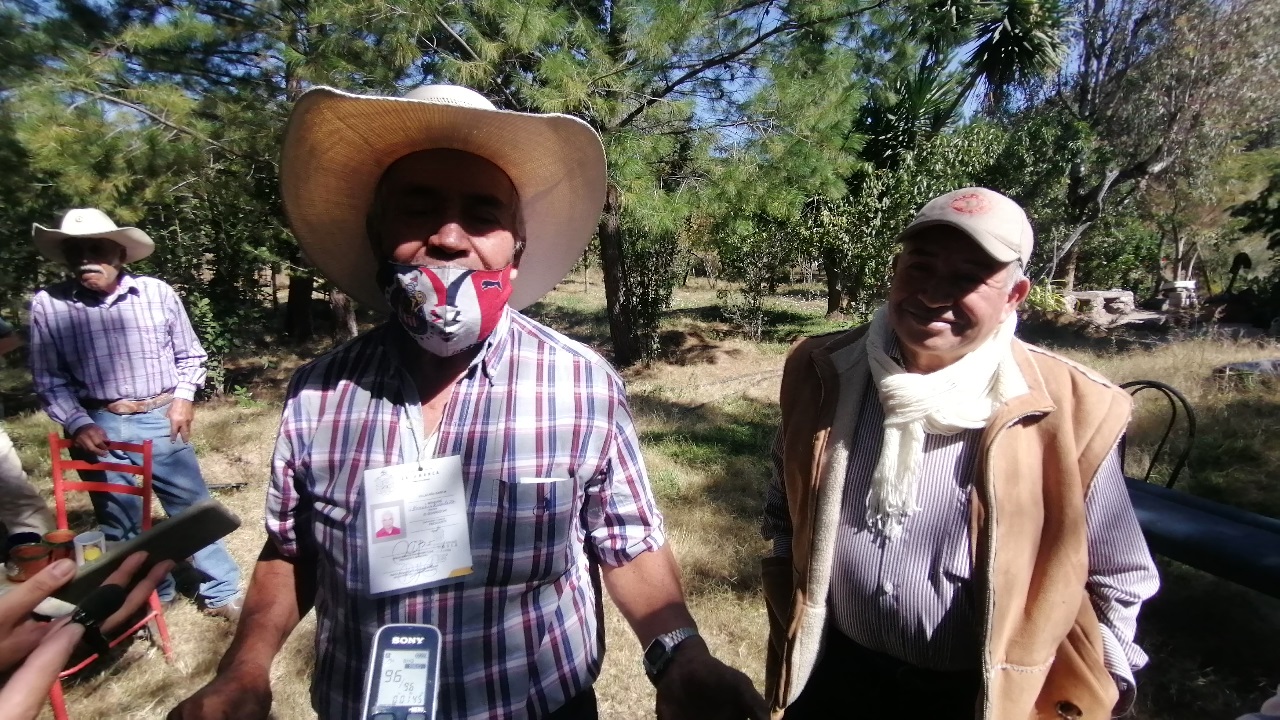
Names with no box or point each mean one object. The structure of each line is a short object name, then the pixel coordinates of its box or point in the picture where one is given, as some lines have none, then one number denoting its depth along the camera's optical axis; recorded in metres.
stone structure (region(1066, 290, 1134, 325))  13.72
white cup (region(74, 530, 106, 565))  1.54
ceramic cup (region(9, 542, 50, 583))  1.44
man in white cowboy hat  2.94
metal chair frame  2.38
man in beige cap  1.44
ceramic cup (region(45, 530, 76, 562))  1.53
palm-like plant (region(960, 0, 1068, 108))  13.91
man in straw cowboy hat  1.20
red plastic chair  2.72
